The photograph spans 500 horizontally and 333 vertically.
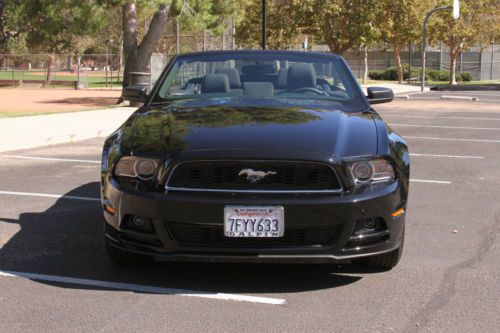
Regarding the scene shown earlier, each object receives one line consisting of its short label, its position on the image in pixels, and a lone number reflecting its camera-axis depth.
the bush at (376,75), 59.34
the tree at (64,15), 21.55
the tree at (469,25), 47.09
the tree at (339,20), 38.75
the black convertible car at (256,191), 4.12
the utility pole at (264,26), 23.30
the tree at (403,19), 42.00
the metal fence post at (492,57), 58.84
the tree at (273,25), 40.56
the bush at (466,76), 56.34
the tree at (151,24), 22.44
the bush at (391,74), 57.66
